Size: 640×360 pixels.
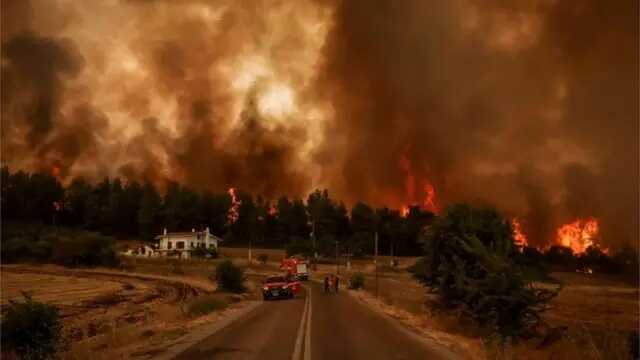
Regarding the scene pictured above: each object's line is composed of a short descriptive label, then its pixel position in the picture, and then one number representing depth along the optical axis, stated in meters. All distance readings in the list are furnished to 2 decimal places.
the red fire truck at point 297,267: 91.81
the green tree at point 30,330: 20.48
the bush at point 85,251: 98.44
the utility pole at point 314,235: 137.45
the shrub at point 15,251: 100.62
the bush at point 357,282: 70.94
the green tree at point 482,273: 24.77
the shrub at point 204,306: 37.31
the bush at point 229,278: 59.78
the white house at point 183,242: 138.88
